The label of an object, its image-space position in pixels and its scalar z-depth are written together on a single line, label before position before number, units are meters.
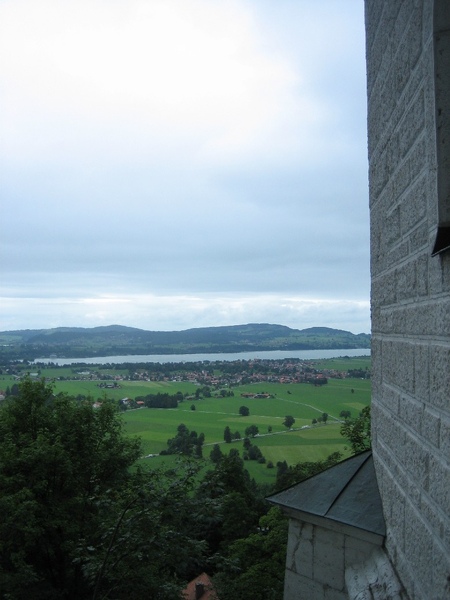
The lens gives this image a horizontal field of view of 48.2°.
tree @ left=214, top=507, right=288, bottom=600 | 12.07
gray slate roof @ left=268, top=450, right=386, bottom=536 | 2.71
